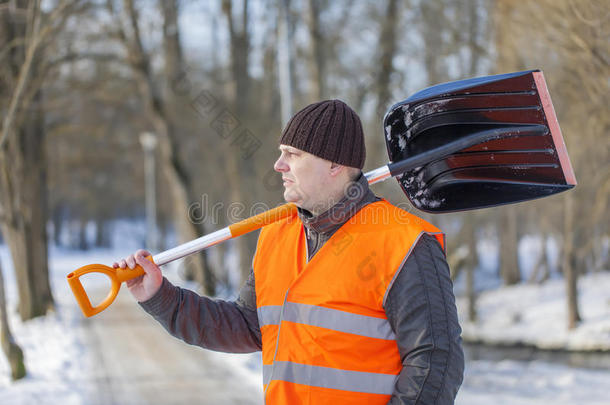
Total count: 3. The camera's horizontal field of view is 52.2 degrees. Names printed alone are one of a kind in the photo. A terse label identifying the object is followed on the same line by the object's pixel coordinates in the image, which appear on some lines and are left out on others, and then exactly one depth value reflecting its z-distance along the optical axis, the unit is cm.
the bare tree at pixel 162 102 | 1175
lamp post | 2026
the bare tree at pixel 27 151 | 714
